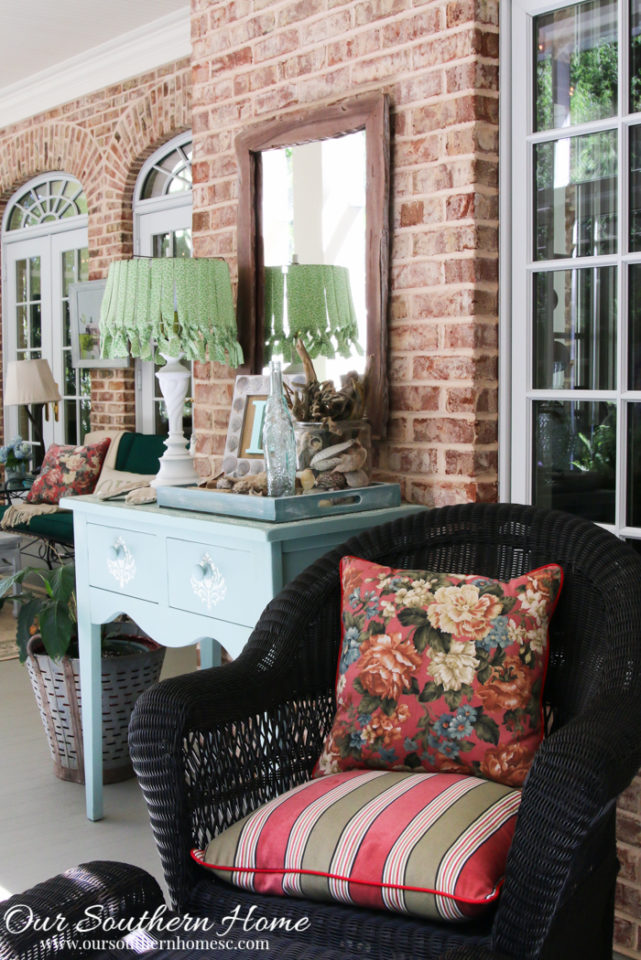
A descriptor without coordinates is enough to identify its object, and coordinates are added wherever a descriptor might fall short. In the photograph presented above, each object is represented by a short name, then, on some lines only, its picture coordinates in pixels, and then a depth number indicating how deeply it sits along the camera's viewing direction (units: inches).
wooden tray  94.2
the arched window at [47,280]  290.8
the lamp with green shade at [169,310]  109.1
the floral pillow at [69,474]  246.4
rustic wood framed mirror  105.3
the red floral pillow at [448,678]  70.2
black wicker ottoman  50.4
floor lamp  266.1
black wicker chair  54.6
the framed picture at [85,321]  274.4
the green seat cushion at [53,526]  230.4
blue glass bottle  97.2
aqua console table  92.4
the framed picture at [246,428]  111.4
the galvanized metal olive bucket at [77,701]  126.0
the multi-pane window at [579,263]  89.6
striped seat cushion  58.2
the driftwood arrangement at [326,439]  101.5
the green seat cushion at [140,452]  238.8
